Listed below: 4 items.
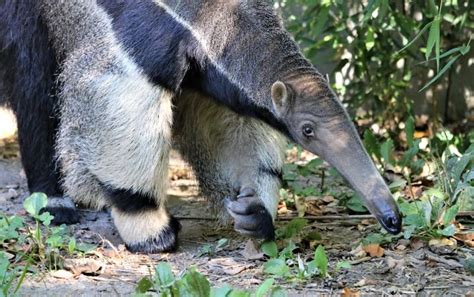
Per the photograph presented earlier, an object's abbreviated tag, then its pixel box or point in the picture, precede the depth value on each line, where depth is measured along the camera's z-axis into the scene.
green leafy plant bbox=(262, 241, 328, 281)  9.02
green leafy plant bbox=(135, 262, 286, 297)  7.43
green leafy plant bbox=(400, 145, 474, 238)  9.95
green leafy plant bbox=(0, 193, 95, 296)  8.85
